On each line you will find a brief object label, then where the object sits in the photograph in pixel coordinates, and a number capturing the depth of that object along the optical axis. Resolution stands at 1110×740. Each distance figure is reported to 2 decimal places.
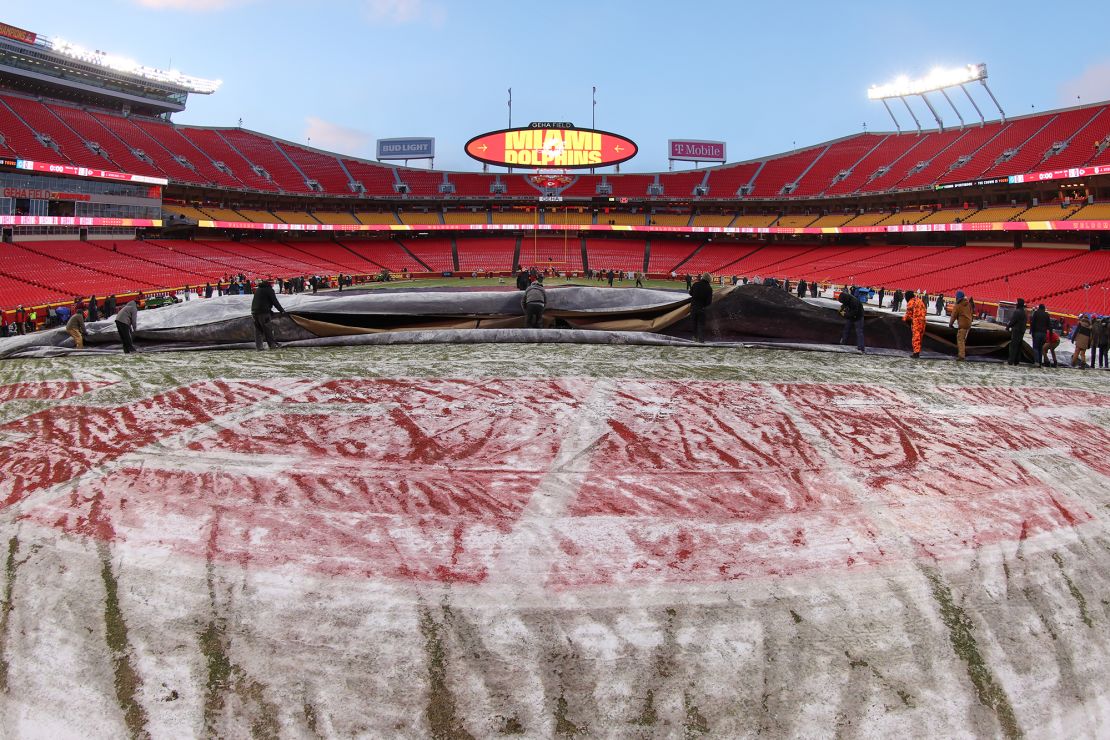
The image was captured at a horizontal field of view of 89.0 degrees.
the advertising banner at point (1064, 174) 32.56
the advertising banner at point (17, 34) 43.59
